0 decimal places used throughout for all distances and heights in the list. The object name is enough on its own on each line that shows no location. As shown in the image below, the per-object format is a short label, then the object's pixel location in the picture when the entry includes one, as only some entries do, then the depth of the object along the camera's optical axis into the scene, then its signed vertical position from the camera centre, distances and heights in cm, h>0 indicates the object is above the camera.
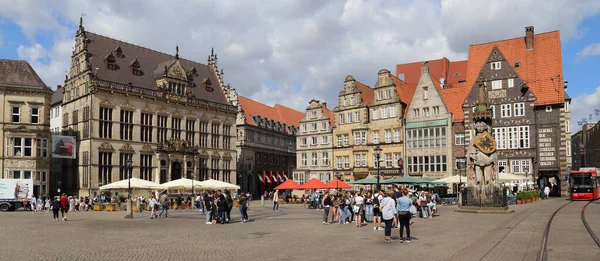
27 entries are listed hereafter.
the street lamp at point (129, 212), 3033 -263
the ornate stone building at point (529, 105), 5038 +595
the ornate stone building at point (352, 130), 6059 +418
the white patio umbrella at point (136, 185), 3782 -133
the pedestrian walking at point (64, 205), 2727 -198
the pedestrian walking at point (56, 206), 2722 -202
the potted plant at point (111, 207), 3991 -305
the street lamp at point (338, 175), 6159 -105
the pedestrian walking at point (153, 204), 2981 -213
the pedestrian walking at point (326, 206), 2444 -187
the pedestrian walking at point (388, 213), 1622 -145
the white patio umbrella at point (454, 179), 4081 -105
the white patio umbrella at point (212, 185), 3914 -140
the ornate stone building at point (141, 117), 5062 +530
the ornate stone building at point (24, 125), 4541 +364
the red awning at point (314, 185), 4201 -152
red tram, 4391 -155
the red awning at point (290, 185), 4462 -161
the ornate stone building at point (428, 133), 5512 +347
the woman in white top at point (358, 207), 2261 -179
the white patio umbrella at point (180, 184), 3894 -131
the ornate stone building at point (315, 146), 6469 +255
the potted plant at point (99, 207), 4057 -310
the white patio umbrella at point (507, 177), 3967 -86
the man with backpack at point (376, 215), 2105 -196
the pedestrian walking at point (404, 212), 1592 -142
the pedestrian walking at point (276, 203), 3756 -264
